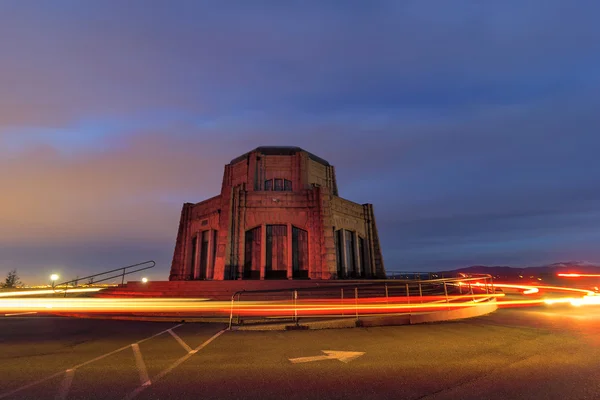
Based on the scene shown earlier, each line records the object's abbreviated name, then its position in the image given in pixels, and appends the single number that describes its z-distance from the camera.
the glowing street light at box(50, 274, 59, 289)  18.40
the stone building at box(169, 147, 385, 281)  22.89
